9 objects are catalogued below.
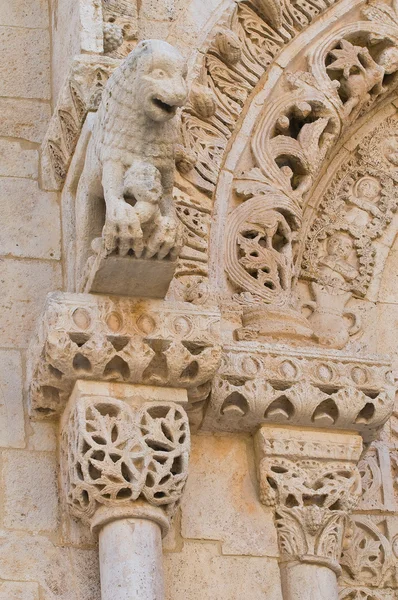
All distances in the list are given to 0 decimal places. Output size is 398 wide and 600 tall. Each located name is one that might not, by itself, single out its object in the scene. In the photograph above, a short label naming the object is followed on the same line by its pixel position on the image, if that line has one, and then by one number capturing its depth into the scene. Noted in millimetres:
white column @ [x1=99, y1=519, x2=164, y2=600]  9631
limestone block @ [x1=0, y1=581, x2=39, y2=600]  9839
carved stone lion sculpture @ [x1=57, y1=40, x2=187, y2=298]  9794
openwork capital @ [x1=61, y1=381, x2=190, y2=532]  9891
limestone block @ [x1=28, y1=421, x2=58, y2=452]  10418
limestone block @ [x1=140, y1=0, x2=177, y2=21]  11790
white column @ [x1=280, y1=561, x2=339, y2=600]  10281
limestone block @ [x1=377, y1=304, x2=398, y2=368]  11972
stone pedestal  10002
